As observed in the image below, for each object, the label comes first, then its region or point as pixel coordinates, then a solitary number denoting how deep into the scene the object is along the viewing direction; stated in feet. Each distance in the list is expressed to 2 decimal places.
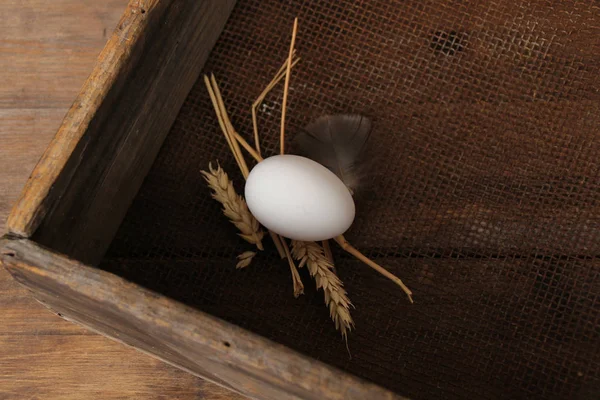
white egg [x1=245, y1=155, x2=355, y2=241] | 1.93
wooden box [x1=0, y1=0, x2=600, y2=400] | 1.96
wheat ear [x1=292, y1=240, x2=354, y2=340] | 1.99
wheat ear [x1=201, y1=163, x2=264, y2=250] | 2.11
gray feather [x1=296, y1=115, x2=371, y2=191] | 2.20
